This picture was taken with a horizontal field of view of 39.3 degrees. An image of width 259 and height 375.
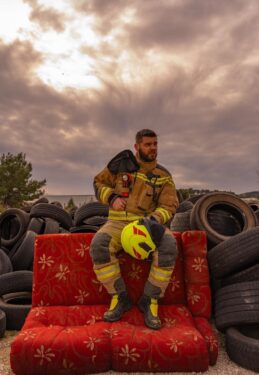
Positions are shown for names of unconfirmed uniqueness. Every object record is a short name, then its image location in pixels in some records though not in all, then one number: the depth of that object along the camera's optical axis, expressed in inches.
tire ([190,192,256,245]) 217.3
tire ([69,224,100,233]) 279.5
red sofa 125.8
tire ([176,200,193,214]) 298.5
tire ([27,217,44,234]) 294.0
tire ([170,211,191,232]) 233.8
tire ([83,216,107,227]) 300.8
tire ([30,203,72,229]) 305.1
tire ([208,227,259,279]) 152.0
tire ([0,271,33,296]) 195.9
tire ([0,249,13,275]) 231.6
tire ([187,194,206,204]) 340.9
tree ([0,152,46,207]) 1844.2
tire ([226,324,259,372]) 129.8
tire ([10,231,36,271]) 251.8
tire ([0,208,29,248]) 298.7
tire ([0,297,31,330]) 178.2
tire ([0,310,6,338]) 167.9
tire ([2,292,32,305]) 202.2
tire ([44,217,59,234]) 288.5
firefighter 141.2
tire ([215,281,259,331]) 135.7
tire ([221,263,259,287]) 151.3
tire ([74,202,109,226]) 294.5
